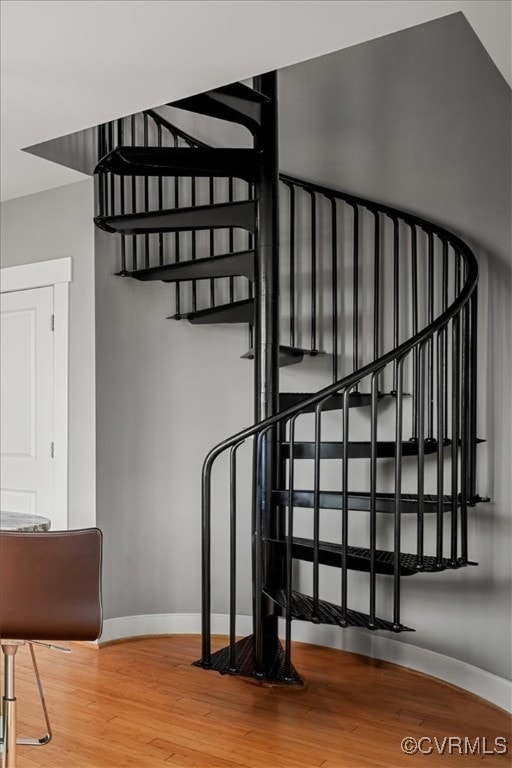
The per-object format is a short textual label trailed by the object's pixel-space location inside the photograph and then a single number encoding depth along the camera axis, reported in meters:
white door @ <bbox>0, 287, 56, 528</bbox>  4.27
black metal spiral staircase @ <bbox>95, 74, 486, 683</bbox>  2.97
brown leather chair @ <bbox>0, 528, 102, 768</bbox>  2.17
